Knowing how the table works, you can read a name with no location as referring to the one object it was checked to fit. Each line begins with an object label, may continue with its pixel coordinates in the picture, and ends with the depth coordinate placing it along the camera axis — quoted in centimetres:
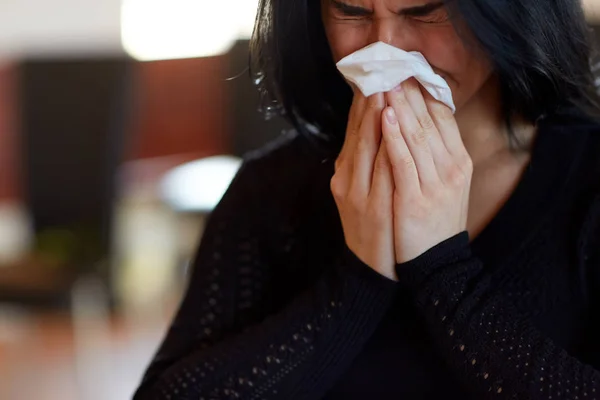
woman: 187
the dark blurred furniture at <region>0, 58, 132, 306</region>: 372
